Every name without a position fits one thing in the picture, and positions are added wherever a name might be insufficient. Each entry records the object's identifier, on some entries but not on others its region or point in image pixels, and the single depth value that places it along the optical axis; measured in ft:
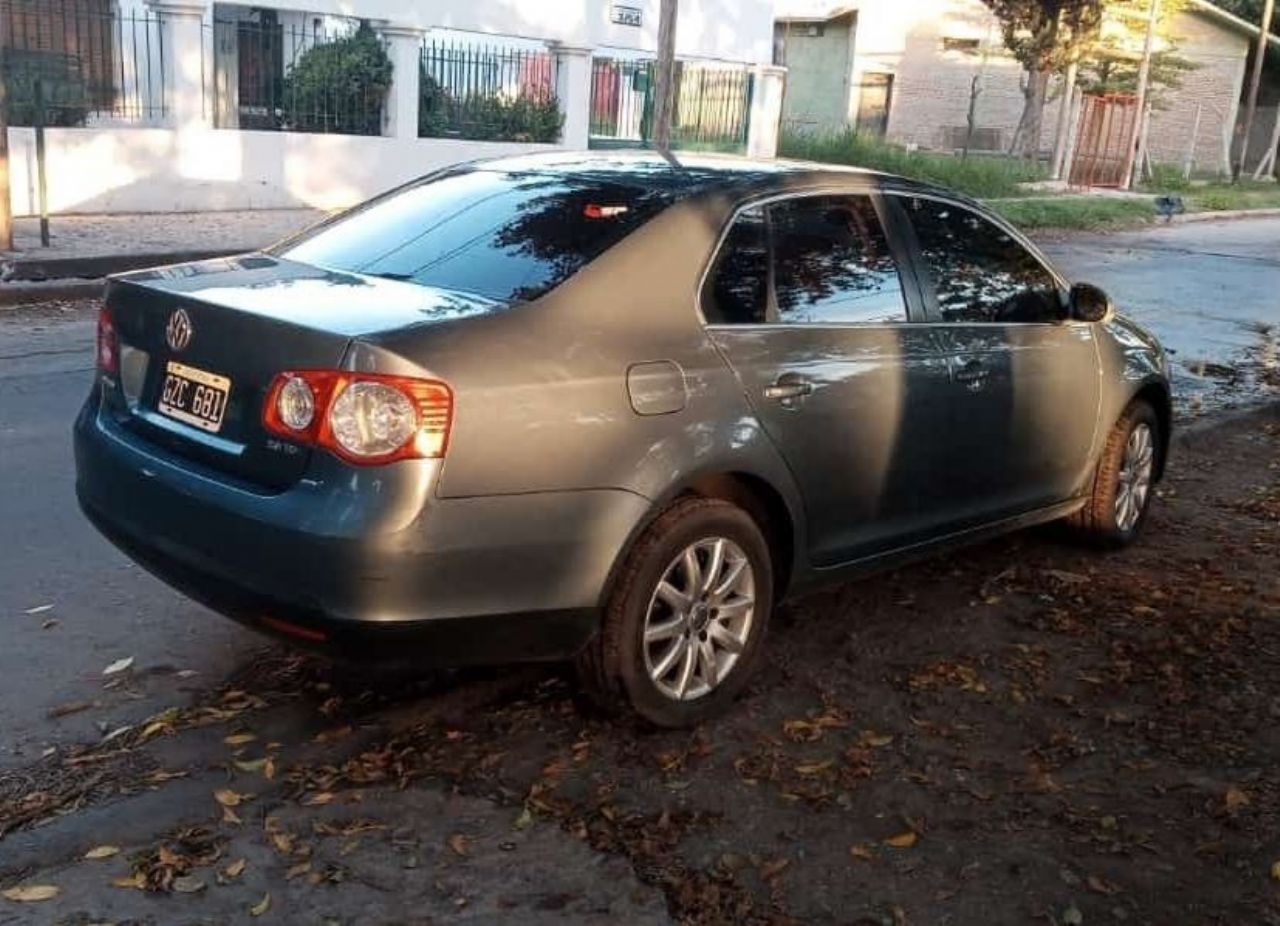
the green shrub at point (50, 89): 47.01
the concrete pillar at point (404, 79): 59.36
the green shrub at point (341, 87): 56.95
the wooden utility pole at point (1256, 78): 123.65
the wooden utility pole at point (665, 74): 56.75
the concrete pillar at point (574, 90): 67.10
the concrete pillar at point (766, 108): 77.30
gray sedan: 11.14
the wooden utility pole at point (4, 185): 37.86
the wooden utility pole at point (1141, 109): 100.12
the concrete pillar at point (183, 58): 51.34
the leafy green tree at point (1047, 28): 100.73
